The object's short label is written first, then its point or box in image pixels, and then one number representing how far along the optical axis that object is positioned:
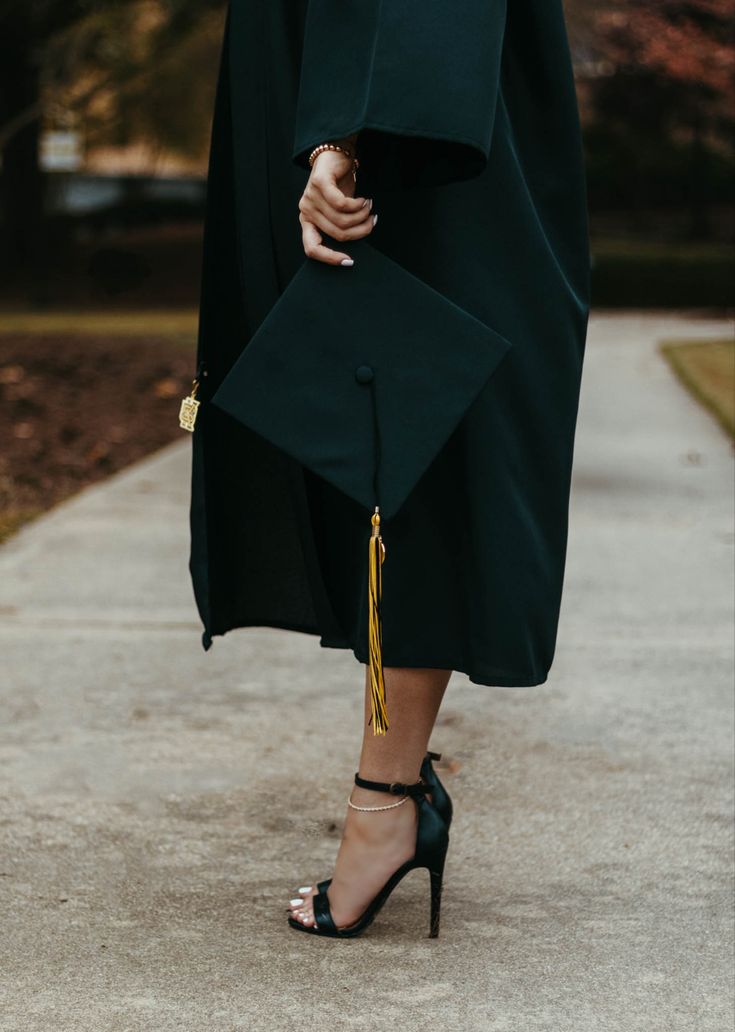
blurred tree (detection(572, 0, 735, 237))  25.88
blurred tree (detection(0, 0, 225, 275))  21.09
